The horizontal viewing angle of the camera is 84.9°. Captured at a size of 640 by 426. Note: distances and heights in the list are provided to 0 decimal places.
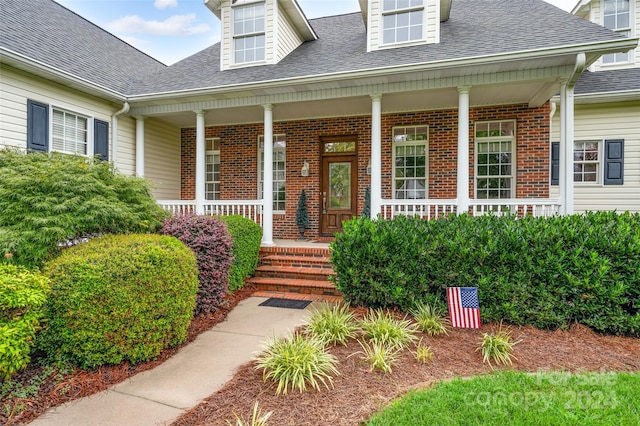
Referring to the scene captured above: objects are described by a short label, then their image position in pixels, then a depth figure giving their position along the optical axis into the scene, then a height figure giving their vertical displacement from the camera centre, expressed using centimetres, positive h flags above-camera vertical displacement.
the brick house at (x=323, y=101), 597 +225
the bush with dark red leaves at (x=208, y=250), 479 -61
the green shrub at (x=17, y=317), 270 -90
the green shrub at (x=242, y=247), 576 -68
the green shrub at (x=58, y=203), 361 +4
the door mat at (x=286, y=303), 527 -147
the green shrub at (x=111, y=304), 311 -90
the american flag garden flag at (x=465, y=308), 419 -119
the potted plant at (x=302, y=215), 880 -17
